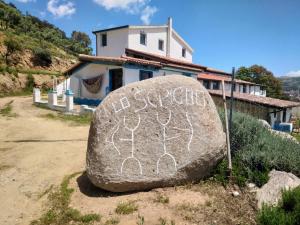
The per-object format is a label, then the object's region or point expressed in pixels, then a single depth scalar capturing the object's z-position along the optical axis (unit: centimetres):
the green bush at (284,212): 346
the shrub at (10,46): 2689
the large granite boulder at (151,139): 482
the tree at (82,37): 6481
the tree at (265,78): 5091
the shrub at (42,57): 2972
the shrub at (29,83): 2439
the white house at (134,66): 1791
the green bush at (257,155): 524
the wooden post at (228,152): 521
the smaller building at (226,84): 2872
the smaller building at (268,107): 1930
